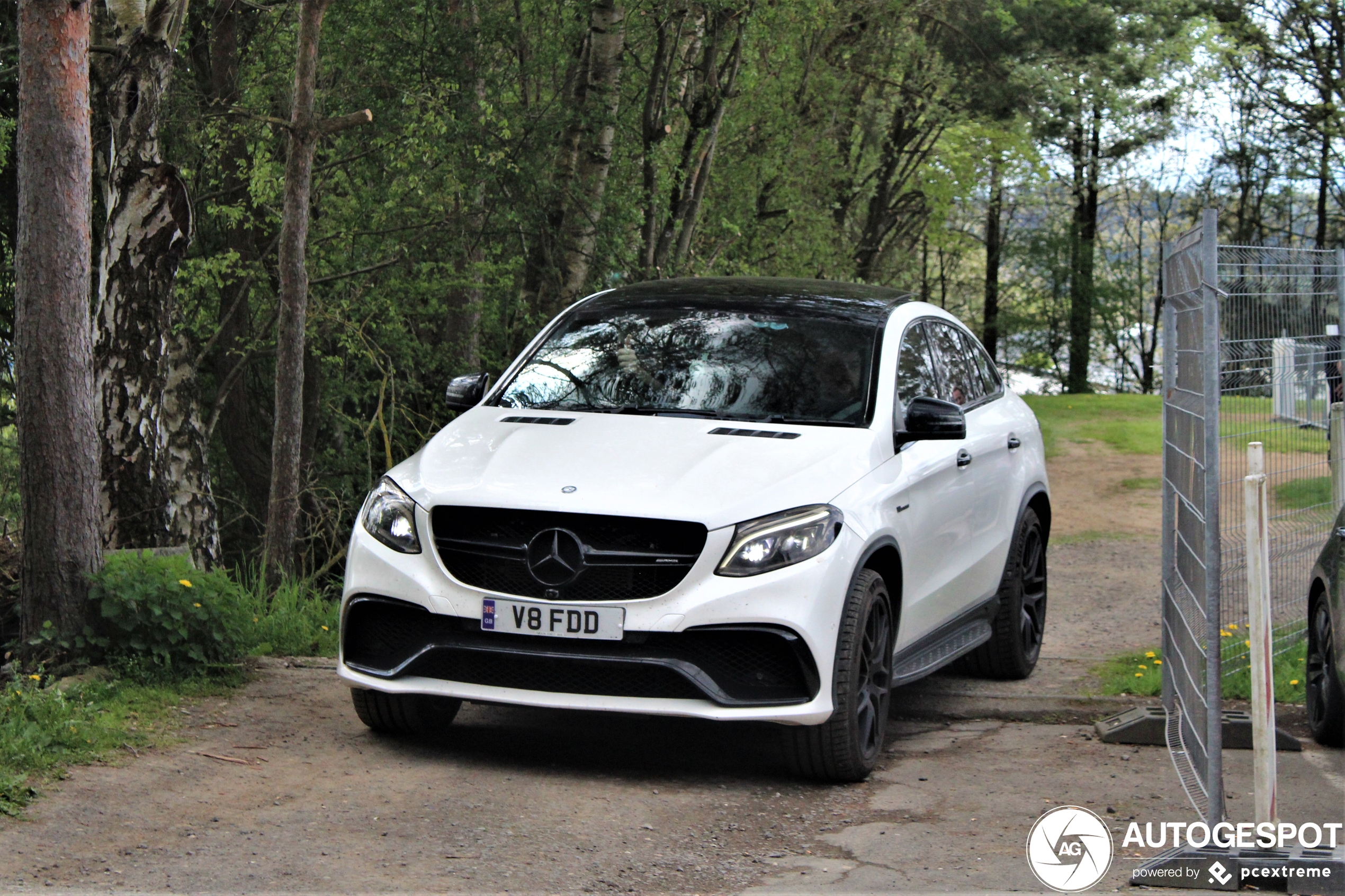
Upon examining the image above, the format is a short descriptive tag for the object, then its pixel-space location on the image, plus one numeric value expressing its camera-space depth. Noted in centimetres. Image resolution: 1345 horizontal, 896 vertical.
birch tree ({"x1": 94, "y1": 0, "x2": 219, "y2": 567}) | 1101
